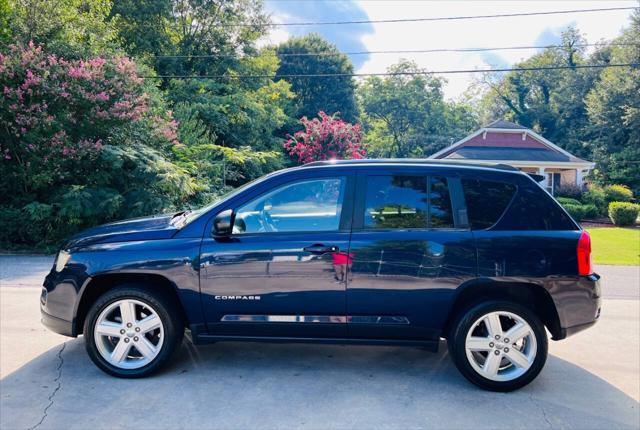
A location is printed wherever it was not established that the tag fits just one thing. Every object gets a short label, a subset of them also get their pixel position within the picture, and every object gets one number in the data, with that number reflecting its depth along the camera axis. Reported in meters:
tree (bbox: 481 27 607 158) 45.47
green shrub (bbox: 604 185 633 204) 27.41
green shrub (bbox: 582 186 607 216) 26.80
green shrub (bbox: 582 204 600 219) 25.26
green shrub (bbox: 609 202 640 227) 22.64
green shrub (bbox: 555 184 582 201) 28.36
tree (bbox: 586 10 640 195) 35.19
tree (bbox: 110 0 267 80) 24.37
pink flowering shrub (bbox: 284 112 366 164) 26.12
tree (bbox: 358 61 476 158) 54.25
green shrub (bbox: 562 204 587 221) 24.86
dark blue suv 3.90
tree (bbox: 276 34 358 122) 44.03
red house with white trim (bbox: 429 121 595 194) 30.06
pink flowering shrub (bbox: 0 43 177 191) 11.42
